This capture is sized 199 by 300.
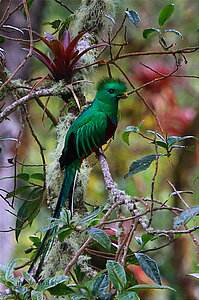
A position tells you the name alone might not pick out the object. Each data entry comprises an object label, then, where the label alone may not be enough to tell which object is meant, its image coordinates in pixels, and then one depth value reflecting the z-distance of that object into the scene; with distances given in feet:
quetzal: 28.59
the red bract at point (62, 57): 28.65
